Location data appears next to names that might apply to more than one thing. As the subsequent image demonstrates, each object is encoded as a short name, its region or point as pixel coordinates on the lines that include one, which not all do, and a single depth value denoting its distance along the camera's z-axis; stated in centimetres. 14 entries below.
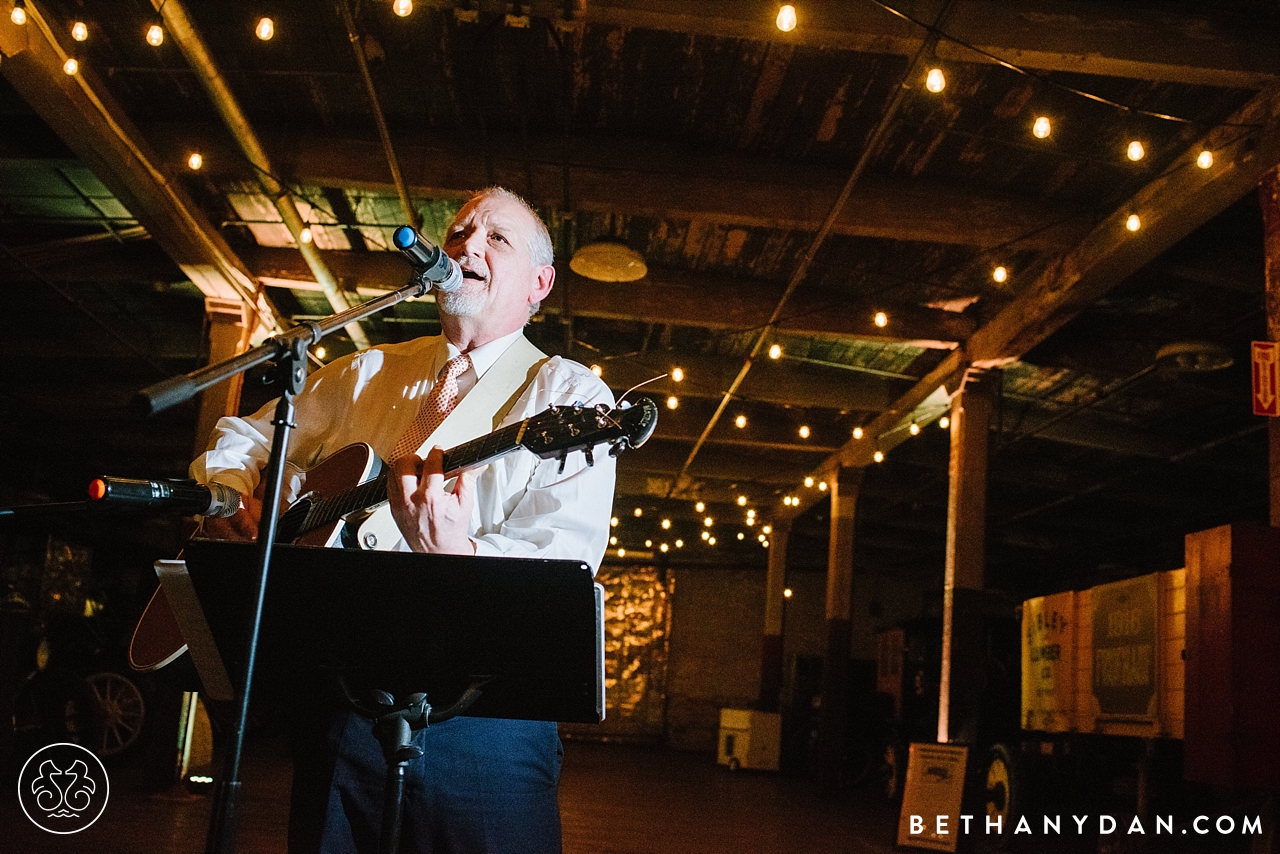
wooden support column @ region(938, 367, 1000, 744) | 804
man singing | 182
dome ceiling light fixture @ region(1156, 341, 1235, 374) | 723
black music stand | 158
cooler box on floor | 1501
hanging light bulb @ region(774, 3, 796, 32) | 447
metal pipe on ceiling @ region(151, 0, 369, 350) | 515
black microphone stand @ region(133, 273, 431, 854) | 144
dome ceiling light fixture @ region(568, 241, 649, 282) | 684
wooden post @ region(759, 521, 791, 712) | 1623
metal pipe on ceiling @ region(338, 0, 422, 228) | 477
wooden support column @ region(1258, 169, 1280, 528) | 454
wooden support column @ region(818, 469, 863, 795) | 1225
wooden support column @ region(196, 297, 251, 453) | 813
